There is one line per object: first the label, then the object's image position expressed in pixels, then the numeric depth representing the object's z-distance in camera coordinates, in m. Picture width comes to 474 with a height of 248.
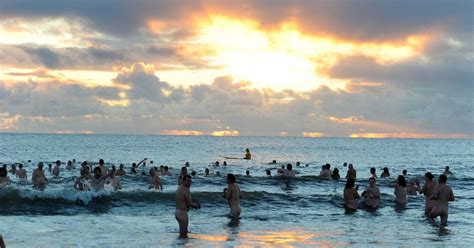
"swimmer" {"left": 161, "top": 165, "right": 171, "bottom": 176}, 38.50
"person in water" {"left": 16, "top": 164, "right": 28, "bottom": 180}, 33.88
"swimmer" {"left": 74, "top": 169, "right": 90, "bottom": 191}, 26.16
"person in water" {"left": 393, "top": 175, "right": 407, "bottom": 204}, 25.47
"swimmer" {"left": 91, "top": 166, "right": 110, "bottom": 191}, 25.52
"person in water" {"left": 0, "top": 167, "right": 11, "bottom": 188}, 26.79
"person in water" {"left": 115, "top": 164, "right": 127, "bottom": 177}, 36.36
